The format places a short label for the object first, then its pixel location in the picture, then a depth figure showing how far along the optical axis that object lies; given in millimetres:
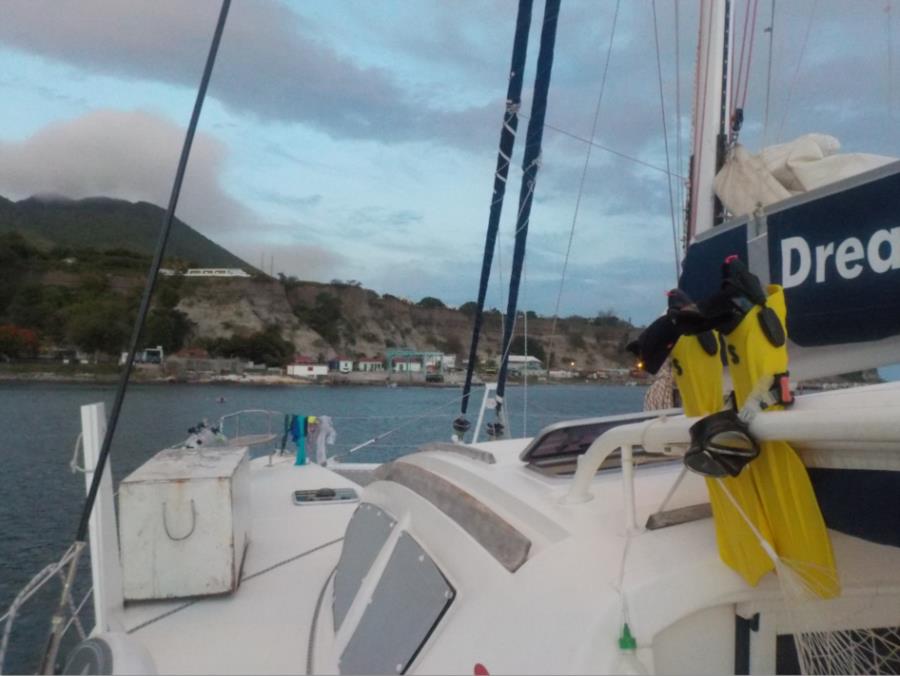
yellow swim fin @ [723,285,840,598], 1648
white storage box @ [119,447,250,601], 4262
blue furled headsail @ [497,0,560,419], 6852
